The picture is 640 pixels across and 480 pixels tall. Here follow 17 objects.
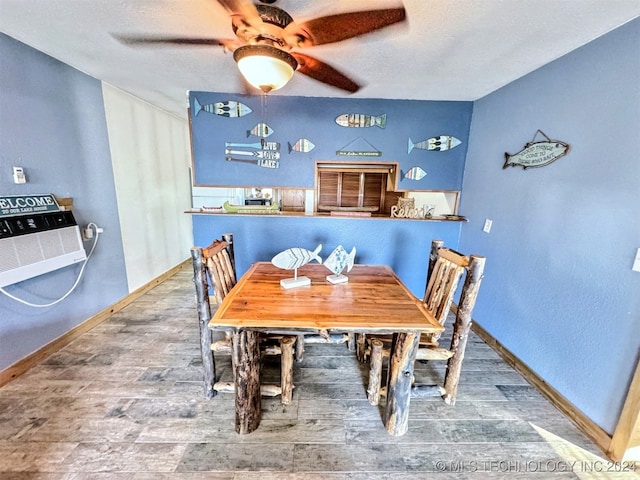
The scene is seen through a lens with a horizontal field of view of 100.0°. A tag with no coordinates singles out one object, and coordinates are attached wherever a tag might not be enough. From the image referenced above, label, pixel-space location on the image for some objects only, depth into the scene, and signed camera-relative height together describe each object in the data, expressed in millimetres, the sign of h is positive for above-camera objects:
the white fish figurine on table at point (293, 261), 1702 -467
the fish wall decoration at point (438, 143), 2969 +532
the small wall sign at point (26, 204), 1806 -190
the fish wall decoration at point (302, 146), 2973 +452
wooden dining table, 1316 -647
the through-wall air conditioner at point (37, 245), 1785 -486
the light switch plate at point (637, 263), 1372 -321
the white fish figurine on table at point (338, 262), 1833 -495
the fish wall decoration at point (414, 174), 3064 +198
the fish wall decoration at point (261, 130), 2936 +598
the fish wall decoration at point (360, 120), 2934 +747
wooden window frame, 5168 -61
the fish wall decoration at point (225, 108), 2871 +805
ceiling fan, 1171 +744
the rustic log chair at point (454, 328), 1591 -828
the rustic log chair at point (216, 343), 1577 -943
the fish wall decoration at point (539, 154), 1853 +311
